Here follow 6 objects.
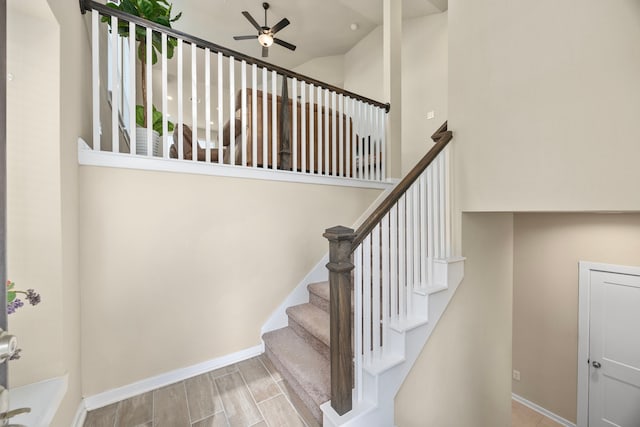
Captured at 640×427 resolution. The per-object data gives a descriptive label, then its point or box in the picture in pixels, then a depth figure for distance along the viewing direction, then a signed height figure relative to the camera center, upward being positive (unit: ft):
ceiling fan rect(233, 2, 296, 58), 12.18 +8.48
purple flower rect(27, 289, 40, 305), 3.30 -1.10
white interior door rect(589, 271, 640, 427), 9.04 -5.00
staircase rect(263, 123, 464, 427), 4.47 -1.97
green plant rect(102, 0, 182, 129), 6.70 +5.31
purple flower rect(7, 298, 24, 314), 3.01 -1.12
